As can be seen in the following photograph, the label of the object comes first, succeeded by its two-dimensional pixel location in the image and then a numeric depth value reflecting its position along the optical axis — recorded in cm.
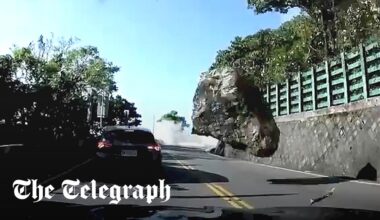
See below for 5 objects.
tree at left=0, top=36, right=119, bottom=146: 2653
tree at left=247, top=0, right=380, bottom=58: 2303
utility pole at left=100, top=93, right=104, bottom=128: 4398
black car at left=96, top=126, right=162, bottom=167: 1503
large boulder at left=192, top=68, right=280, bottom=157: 1822
